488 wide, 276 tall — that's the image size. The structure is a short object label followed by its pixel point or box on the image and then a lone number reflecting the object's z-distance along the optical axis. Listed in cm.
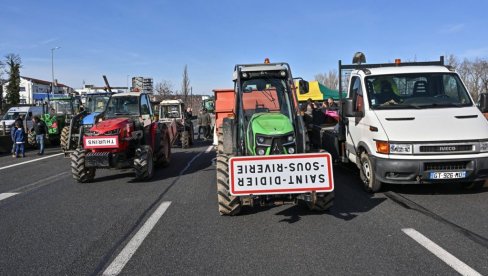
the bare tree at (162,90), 5759
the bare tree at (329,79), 6546
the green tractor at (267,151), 593
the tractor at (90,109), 1490
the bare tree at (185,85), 5152
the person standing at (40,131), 1805
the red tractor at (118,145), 989
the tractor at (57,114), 2167
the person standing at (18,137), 1731
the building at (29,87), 9744
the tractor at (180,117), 1884
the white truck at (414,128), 704
